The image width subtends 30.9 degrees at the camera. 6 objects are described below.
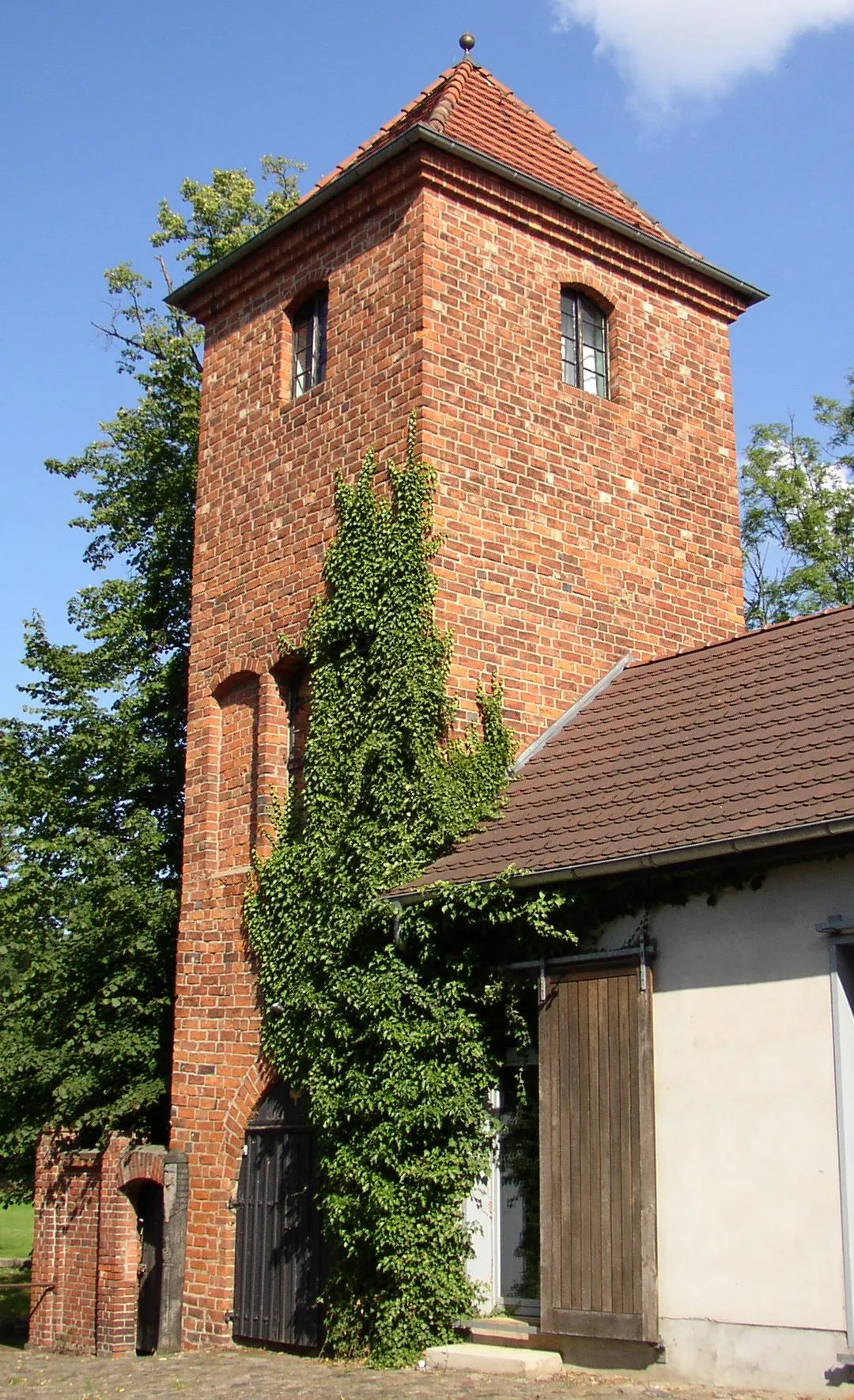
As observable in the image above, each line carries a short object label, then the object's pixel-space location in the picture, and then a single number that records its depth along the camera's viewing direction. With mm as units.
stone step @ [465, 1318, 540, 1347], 9742
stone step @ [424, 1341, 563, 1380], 9242
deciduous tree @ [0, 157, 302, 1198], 14969
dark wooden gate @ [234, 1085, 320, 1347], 11516
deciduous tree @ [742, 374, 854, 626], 22969
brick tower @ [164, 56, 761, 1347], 12664
